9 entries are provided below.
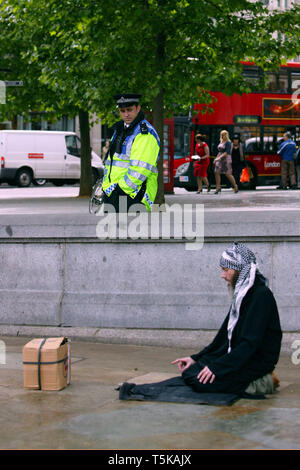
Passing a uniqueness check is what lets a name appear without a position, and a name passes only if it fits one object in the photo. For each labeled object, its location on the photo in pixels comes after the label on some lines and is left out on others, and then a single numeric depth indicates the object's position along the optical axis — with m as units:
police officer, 7.36
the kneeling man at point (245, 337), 5.79
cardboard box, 6.20
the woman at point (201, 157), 23.88
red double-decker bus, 27.11
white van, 32.31
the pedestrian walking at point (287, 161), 25.09
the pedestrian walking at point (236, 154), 24.58
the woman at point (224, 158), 22.64
